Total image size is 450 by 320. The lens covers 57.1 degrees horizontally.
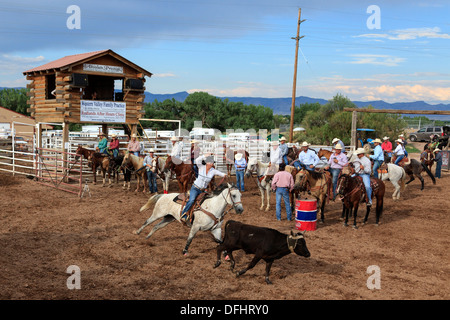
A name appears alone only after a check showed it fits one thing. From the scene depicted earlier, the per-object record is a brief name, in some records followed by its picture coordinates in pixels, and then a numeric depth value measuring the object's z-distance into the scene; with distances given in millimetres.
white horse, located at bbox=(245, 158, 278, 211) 14125
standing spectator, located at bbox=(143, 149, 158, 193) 16344
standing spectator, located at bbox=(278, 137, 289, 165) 16509
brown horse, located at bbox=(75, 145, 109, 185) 18514
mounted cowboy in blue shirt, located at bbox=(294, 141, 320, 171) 13583
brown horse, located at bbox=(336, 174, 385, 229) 11553
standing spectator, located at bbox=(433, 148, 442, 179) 22297
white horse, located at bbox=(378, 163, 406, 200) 16578
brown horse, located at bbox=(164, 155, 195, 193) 15512
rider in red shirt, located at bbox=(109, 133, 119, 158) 18234
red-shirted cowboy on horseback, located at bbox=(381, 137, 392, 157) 21267
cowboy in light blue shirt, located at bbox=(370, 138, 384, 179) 16922
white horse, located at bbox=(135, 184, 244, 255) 8398
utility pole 29219
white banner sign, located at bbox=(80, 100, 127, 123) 19062
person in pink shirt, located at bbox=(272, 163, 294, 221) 11852
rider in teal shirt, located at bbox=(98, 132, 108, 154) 18483
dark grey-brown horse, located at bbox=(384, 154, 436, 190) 19141
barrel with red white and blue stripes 11077
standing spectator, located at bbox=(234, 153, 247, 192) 16433
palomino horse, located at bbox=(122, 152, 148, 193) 16875
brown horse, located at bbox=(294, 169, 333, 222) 12477
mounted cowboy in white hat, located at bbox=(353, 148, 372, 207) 12086
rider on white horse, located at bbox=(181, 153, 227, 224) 8984
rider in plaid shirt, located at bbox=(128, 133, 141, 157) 17750
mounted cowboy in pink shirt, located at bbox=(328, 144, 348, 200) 13750
